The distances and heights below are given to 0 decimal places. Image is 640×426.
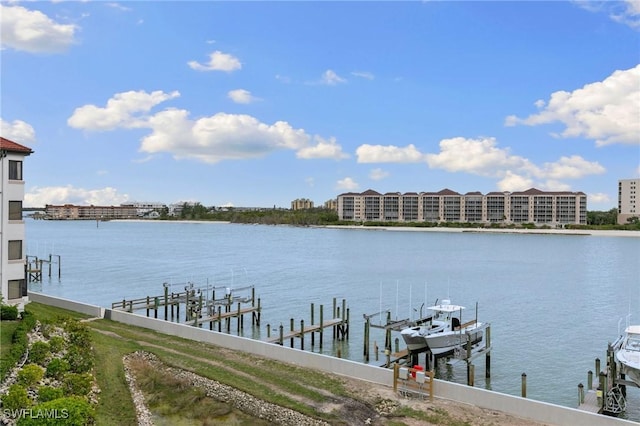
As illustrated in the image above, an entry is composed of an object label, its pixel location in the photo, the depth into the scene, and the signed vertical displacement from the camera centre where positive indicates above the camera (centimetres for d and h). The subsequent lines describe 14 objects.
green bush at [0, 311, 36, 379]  1761 -500
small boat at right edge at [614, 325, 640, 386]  2089 -557
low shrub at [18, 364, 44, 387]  1694 -528
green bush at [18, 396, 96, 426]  1338 -521
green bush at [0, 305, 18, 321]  2408 -468
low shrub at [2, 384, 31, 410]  1480 -528
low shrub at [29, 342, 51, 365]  1964 -534
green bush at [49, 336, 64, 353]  2120 -535
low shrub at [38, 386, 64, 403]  1549 -537
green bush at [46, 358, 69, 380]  1884 -563
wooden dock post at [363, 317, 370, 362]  3002 -724
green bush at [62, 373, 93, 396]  1731 -572
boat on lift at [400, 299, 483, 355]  2744 -627
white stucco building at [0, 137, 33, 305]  2862 -80
